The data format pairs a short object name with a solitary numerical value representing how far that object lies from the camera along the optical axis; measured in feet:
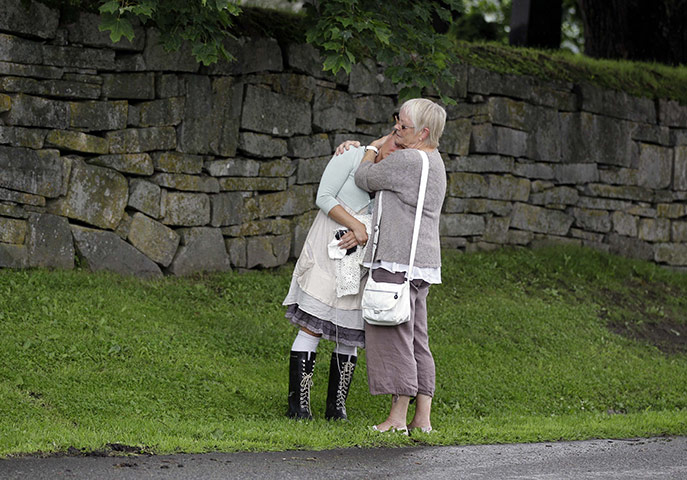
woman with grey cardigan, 33.86
